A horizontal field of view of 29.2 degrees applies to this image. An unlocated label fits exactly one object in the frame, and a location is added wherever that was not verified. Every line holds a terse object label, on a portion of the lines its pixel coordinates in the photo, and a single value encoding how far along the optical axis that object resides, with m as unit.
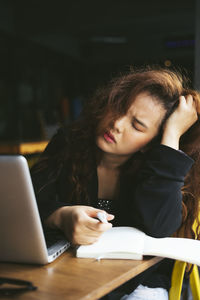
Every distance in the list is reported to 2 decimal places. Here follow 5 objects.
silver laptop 0.81
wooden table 0.75
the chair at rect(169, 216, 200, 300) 1.15
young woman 1.20
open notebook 0.96
